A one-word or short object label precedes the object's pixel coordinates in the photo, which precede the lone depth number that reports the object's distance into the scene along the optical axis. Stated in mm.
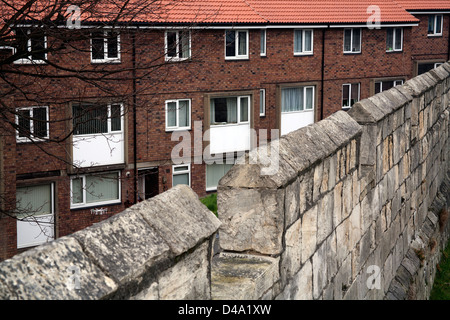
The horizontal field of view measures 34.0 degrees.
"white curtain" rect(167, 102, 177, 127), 27094
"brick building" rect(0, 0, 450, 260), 23359
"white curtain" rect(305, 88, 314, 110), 32781
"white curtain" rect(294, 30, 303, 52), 31641
